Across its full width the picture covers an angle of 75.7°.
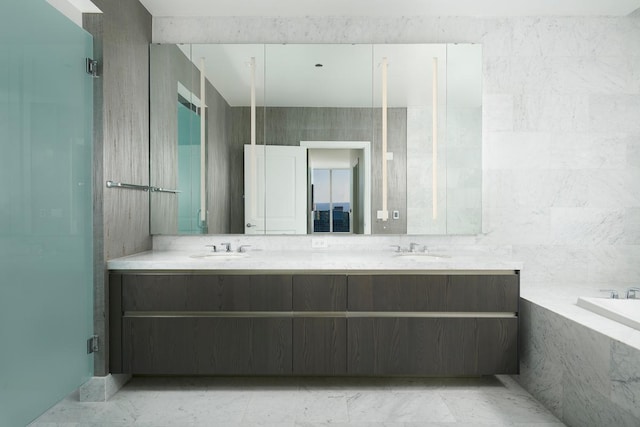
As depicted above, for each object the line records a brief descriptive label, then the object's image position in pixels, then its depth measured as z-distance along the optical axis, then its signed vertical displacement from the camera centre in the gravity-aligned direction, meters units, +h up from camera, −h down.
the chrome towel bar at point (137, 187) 2.38 +0.13
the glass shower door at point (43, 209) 1.73 -0.01
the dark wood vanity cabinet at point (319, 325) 2.39 -0.68
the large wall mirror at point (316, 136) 2.92 +0.51
